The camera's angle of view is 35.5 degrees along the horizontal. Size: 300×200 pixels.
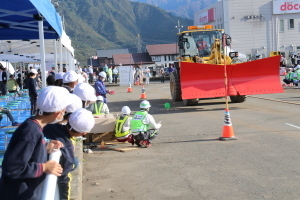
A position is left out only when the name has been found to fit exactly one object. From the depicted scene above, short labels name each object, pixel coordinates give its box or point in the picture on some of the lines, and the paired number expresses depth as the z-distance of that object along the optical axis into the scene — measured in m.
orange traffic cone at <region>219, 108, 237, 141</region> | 10.47
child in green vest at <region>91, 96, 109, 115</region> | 11.23
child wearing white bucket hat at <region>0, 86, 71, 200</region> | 3.18
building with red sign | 56.22
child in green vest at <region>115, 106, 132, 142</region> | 10.14
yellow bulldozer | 16.02
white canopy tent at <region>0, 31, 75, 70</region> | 17.83
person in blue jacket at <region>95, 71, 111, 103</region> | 13.38
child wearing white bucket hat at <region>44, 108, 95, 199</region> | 4.14
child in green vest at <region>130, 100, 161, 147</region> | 10.20
